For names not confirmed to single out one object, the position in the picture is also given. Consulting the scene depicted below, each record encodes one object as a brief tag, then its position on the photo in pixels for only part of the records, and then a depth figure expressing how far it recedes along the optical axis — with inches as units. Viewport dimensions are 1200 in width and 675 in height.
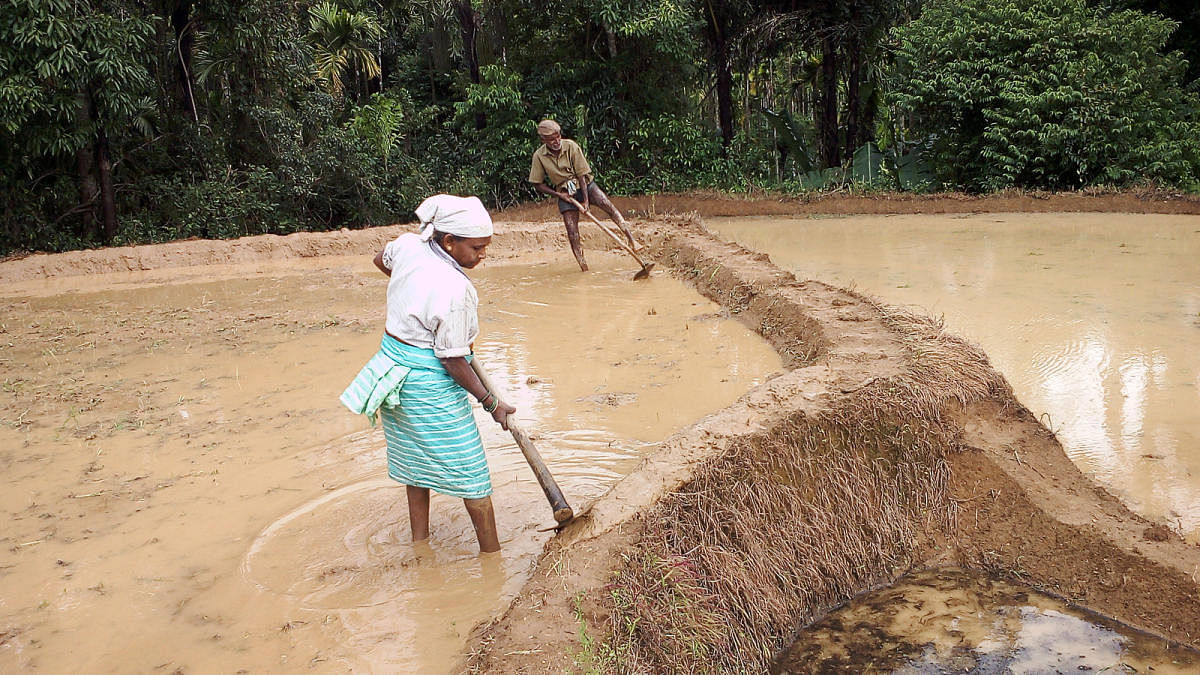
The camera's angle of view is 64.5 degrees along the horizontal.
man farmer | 350.0
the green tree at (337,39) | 609.0
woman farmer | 127.2
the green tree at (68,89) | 390.0
